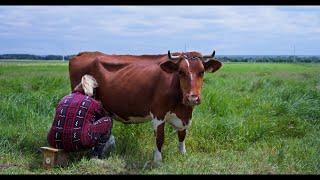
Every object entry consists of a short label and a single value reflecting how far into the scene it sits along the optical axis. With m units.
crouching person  6.00
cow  5.83
